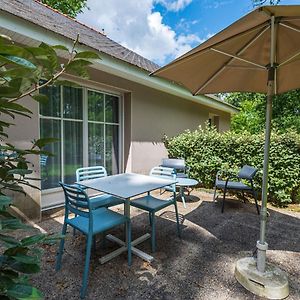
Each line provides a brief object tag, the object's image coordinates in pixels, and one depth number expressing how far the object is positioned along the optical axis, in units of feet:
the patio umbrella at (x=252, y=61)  5.60
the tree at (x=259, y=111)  36.32
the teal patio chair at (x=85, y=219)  6.97
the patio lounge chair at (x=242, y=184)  13.77
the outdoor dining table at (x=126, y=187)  8.23
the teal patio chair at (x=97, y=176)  10.31
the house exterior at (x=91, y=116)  11.18
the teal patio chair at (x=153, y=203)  9.07
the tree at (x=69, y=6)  39.40
